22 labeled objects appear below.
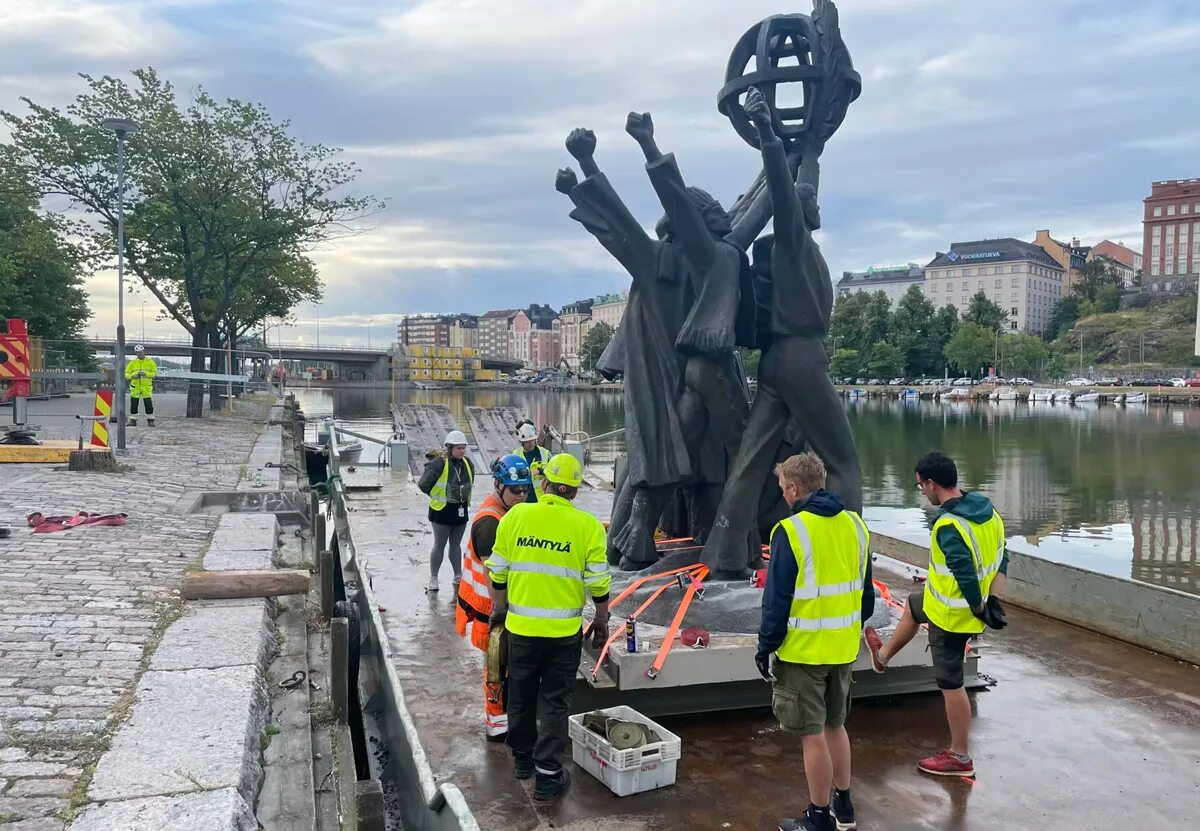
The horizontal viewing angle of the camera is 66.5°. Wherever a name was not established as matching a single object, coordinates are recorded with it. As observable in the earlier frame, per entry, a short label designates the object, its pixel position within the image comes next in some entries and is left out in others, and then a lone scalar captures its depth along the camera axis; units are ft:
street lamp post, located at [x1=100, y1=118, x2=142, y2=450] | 51.96
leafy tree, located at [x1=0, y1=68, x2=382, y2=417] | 82.12
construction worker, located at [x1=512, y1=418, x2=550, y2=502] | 30.60
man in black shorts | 15.71
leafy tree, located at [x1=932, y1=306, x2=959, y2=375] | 335.06
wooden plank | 24.68
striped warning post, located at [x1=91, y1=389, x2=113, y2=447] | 55.88
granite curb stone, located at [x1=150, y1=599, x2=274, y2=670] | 19.70
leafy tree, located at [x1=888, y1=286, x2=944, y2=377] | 334.03
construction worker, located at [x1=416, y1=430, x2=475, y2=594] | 28.98
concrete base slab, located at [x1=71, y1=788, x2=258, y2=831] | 12.90
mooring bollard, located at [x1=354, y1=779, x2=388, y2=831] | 15.84
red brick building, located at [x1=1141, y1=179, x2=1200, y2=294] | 388.37
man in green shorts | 13.83
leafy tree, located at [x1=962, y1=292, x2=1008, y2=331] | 344.28
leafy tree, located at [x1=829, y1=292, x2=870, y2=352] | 340.39
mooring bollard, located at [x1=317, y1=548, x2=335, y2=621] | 24.76
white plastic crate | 15.88
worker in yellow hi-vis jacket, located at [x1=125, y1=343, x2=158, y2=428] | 75.72
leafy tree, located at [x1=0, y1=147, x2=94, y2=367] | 89.50
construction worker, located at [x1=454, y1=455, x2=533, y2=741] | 18.53
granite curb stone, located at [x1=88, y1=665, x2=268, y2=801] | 14.25
